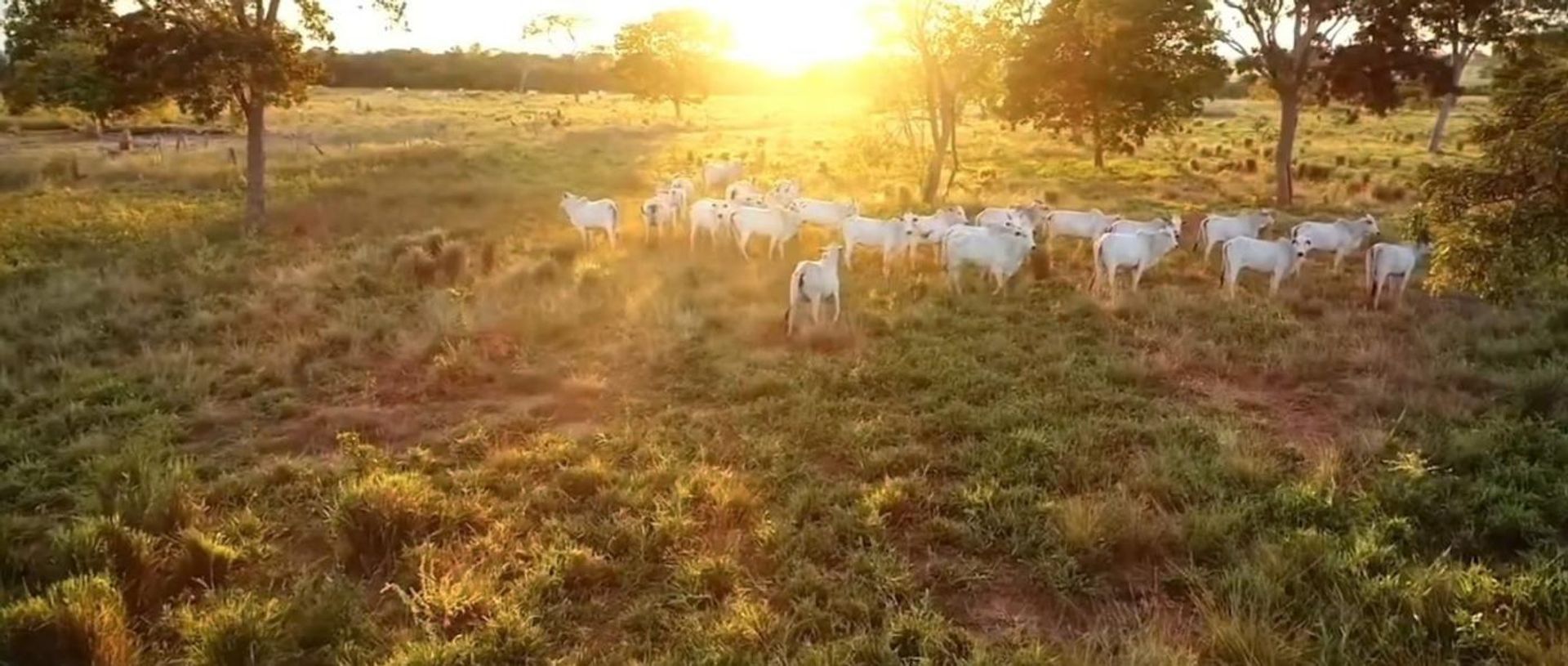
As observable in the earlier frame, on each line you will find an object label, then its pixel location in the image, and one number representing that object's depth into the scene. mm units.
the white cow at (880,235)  16688
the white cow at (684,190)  21422
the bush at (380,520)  6879
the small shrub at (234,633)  5621
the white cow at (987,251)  15164
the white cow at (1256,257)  14781
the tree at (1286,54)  25062
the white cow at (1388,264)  14102
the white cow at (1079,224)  18669
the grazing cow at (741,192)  21453
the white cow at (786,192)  21141
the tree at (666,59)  61438
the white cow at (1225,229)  17984
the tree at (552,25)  82688
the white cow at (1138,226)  16484
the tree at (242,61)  18766
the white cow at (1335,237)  16859
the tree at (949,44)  25297
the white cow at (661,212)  19953
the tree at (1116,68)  27875
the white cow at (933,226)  16938
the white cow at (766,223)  18141
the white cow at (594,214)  19219
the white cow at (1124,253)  14945
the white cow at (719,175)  28062
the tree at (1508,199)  7977
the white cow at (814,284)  12484
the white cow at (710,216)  19344
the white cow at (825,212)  19734
